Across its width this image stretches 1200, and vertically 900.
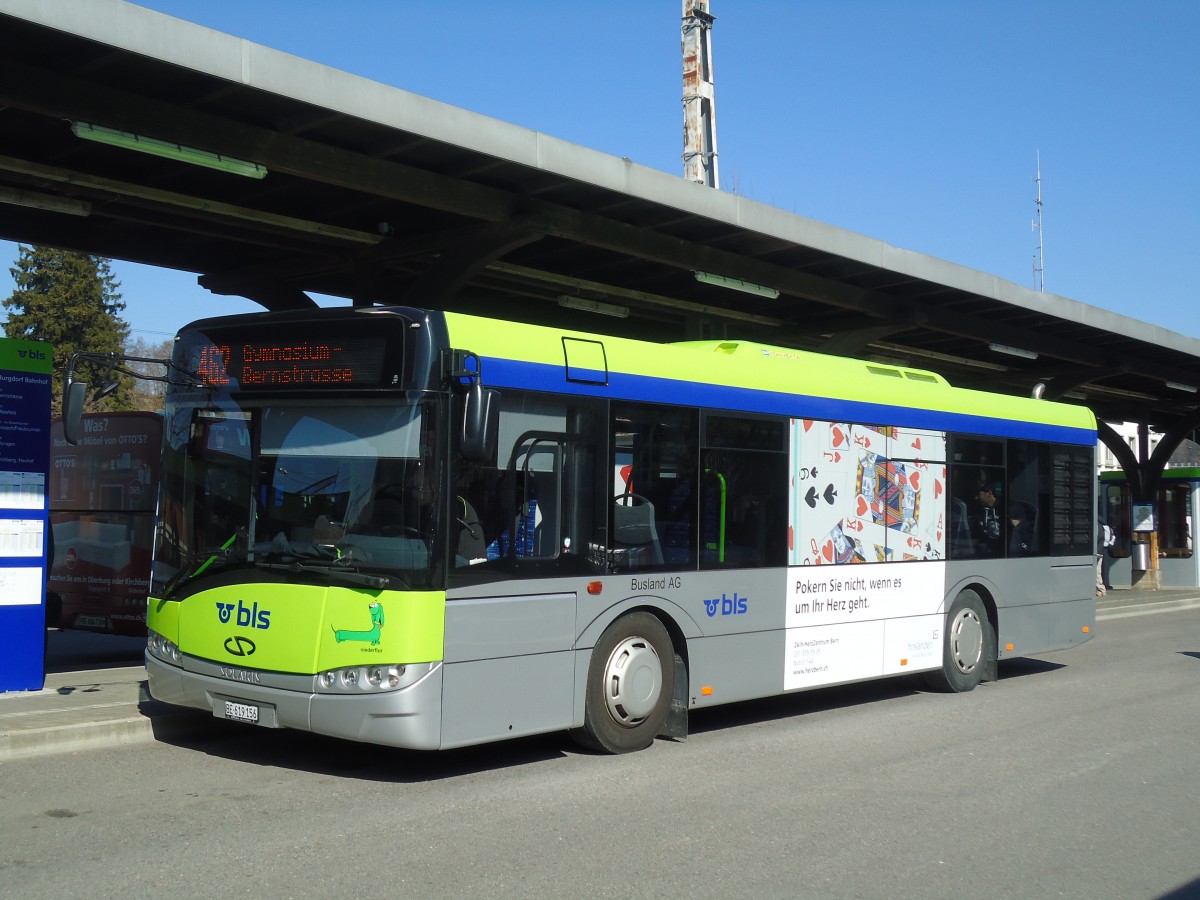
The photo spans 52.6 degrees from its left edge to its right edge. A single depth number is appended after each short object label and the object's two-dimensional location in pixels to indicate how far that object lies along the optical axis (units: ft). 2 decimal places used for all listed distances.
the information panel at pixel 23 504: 31.30
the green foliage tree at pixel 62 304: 189.06
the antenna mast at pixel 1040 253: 128.26
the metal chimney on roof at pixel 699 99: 86.12
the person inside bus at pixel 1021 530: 41.93
